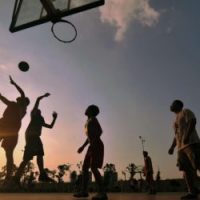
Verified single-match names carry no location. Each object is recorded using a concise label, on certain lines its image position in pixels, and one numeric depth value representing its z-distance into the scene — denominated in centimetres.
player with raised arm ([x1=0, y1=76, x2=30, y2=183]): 560
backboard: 504
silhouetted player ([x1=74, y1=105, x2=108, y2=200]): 420
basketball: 604
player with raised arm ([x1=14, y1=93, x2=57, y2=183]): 575
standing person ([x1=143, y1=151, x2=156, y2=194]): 858
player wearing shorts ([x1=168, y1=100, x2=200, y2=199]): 418
